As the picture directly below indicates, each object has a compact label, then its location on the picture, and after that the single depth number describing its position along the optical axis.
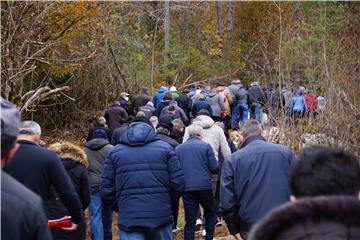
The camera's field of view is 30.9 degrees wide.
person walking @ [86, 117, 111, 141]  10.95
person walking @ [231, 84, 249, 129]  20.70
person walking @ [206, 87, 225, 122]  18.23
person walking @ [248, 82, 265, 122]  19.72
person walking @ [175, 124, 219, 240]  8.91
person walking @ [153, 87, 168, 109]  18.72
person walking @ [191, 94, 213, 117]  16.64
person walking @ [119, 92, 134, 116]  17.22
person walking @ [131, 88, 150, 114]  17.19
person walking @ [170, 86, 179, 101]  18.42
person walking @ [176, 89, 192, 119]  18.17
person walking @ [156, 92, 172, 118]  16.42
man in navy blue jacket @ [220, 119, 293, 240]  5.76
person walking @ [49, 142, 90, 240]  6.35
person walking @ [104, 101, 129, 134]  14.79
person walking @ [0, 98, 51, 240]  2.93
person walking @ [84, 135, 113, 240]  9.02
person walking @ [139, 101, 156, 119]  15.11
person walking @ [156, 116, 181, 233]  9.87
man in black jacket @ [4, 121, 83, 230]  5.14
